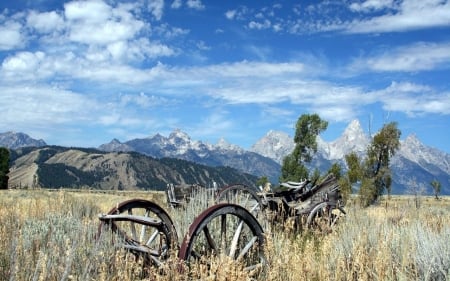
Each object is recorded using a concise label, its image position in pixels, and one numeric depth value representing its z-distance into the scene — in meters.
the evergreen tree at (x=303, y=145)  44.06
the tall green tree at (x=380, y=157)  41.34
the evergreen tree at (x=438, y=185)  70.06
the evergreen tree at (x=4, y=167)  77.00
